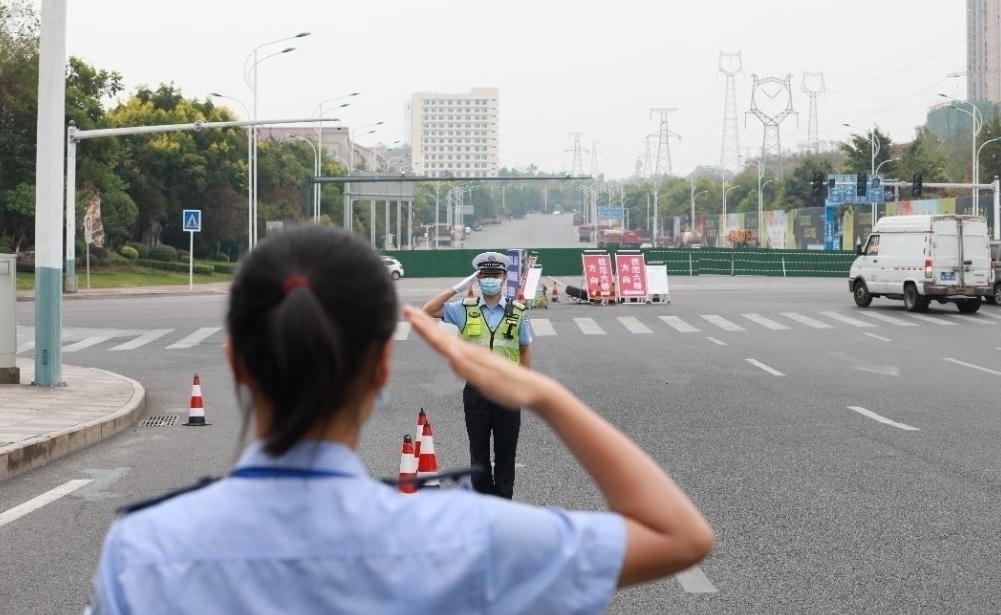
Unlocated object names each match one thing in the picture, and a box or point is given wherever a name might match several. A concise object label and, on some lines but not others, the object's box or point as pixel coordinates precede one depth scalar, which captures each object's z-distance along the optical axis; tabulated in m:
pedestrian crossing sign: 51.22
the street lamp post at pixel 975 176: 68.78
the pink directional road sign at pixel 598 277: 42.16
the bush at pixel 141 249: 76.44
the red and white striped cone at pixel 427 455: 9.63
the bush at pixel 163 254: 76.94
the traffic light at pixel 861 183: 64.81
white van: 36.09
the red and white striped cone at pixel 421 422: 9.47
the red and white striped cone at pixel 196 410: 15.09
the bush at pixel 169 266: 71.88
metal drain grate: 15.24
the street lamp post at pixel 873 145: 101.40
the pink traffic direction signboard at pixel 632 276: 42.41
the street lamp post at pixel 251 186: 63.58
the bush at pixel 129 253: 72.25
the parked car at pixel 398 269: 70.46
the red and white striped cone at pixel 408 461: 8.97
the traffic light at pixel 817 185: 65.44
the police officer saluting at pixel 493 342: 8.23
